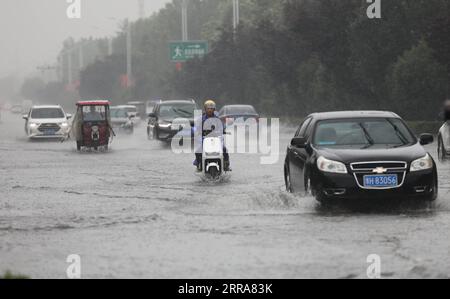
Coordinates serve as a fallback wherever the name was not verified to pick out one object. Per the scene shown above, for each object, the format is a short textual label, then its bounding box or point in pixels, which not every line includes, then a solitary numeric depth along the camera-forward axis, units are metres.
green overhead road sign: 98.88
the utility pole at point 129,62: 117.82
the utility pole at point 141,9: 170.88
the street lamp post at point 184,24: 112.21
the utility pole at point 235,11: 89.97
